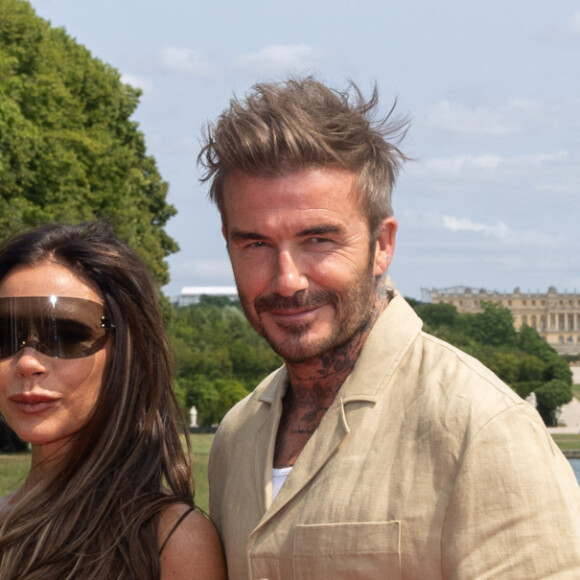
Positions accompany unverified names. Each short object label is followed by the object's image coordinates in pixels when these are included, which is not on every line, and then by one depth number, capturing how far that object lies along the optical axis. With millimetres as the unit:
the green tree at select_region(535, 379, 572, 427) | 74312
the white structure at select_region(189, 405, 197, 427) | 57875
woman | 3676
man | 3145
